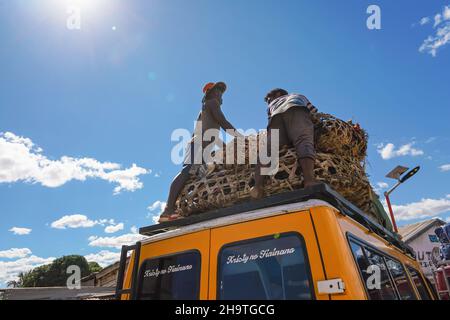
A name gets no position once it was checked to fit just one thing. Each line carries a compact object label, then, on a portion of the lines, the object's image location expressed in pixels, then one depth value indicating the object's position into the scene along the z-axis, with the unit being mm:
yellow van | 1931
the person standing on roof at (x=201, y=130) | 3660
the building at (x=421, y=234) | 19188
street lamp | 7366
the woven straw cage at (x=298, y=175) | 2963
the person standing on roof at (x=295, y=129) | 2785
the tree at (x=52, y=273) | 32406
